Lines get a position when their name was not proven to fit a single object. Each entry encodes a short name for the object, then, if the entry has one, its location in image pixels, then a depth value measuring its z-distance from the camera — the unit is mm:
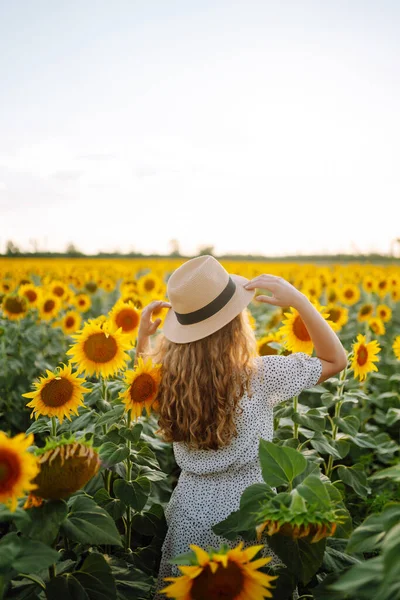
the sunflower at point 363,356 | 3178
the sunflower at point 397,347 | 3848
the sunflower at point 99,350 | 2820
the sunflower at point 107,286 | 8656
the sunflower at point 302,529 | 1563
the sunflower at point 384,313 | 6572
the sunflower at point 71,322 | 5734
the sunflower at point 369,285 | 8370
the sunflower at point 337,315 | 4480
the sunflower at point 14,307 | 5629
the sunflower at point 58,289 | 6457
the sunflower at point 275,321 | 5863
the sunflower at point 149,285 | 6363
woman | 2381
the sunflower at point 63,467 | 1588
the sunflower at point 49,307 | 5992
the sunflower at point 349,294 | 7445
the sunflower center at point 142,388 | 2475
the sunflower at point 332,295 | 7635
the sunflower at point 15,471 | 1405
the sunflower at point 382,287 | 7854
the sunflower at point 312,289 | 7680
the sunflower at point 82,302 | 6461
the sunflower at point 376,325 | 5619
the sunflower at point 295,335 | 3043
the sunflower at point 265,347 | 3566
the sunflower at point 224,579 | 1450
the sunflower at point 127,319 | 3449
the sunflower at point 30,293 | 6035
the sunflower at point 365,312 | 6133
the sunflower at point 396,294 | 7728
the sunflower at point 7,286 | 6797
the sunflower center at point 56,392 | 2461
